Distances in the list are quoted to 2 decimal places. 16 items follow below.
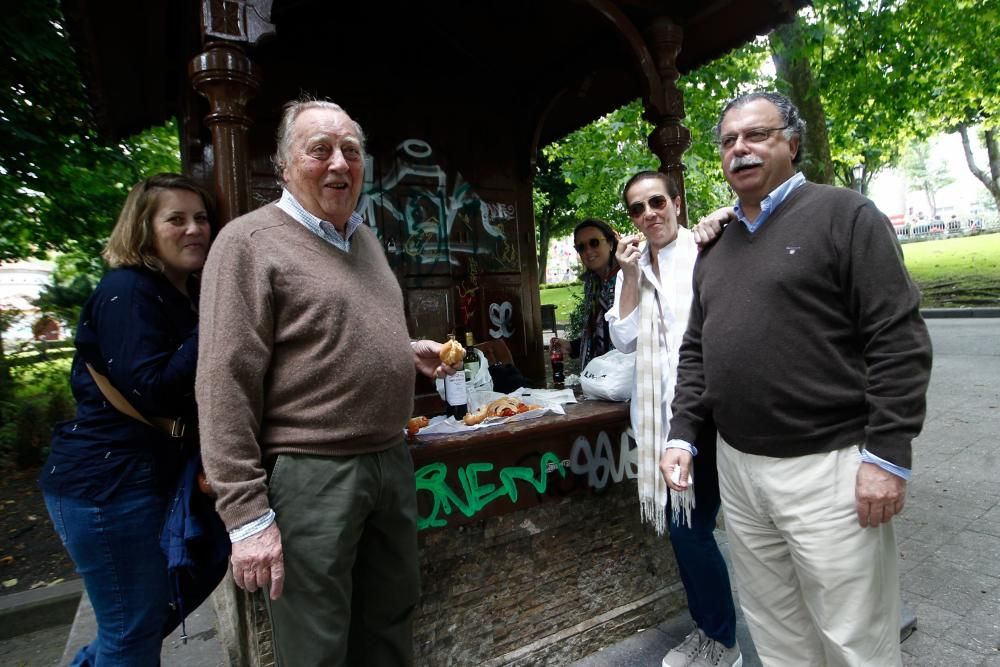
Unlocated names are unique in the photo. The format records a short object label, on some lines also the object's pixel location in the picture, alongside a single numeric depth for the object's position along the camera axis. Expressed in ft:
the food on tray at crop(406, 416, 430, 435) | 8.98
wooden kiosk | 8.81
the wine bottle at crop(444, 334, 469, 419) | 10.00
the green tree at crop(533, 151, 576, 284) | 45.96
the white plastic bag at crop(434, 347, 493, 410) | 11.53
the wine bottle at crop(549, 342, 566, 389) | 13.60
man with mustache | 5.65
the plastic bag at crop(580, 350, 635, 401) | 10.37
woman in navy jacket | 6.11
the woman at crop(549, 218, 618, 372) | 11.72
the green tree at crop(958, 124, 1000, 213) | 64.54
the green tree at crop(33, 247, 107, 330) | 28.75
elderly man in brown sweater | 5.43
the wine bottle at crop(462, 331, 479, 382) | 11.84
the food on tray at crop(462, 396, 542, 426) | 9.83
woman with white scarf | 8.76
